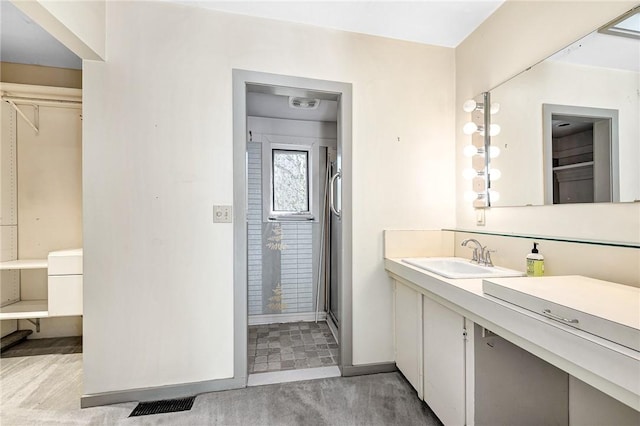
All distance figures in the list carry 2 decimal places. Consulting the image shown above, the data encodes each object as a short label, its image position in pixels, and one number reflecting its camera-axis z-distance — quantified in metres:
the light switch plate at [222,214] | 1.86
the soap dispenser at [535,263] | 1.41
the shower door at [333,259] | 2.91
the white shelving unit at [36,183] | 2.33
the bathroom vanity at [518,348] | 0.76
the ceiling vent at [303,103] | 2.65
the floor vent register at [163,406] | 1.66
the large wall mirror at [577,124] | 1.19
